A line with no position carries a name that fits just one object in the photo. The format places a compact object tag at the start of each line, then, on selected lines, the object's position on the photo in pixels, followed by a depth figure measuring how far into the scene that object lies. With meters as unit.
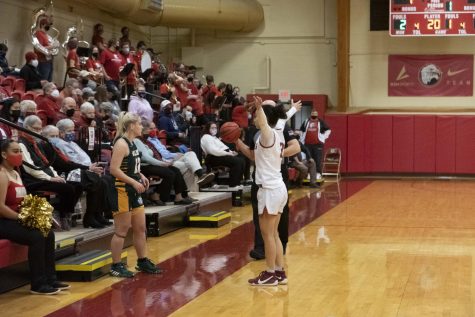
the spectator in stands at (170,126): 14.35
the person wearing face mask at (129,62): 15.98
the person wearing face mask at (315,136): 19.95
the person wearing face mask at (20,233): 7.35
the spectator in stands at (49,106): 11.22
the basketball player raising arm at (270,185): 7.61
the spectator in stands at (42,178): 8.76
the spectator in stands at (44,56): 14.41
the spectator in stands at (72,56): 15.15
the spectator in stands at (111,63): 16.53
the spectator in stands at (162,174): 11.45
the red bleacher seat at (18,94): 11.69
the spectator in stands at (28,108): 9.97
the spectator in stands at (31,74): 12.93
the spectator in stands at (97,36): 17.34
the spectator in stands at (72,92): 12.61
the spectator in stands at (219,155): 14.50
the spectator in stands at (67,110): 11.36
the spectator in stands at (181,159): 12.45
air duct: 19.50
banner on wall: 22.52
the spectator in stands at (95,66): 14.98
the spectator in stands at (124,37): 17.94
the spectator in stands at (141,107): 14.47
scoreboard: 20.30
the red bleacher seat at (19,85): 12.57
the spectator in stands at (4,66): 13.18
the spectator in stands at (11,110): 9.91
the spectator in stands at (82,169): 9.23
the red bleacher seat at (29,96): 11.73
